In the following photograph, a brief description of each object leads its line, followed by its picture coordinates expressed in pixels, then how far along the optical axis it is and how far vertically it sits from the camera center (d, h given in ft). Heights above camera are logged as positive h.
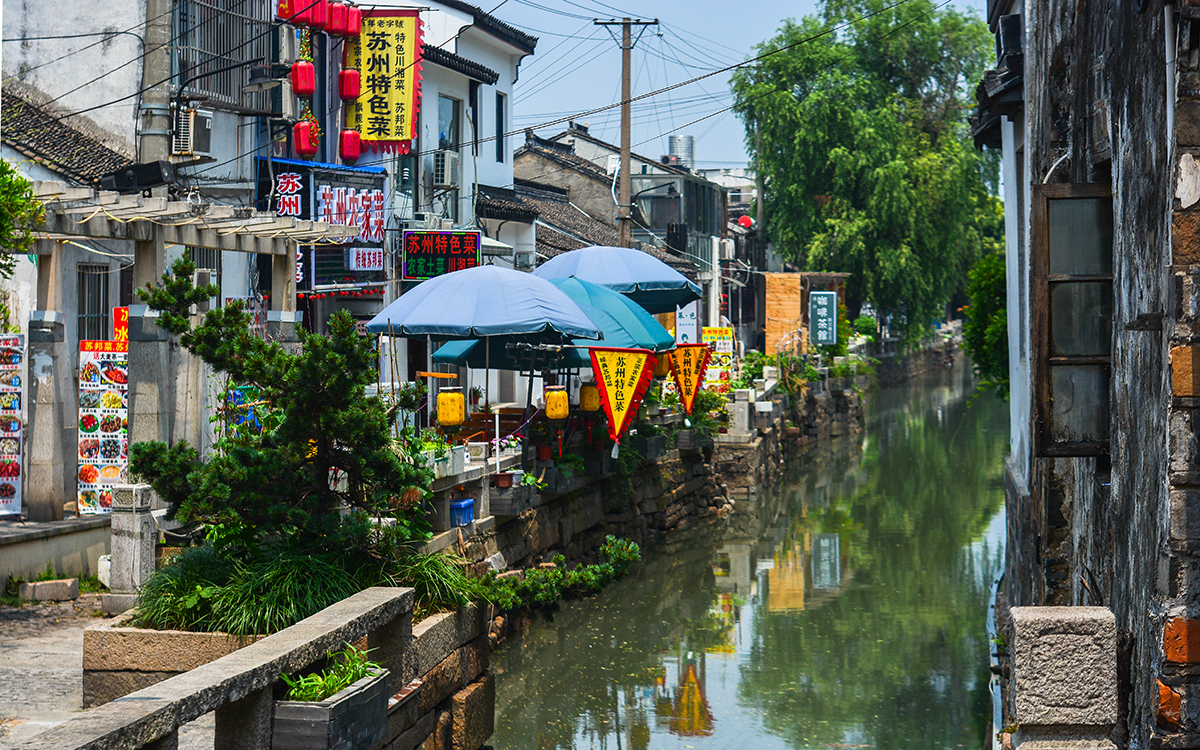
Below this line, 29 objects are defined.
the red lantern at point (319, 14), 58.70 +16.90
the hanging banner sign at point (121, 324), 41.50 +1.81
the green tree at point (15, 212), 29.01 +3.95
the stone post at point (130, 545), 31.17 -4.11
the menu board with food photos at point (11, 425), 38.50 -1.39
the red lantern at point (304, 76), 57.26 +13.61
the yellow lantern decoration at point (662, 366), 67.97 +0.57
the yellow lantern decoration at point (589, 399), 56.24 -0.98
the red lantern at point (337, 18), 61.00 +17.38
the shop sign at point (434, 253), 66.85 +6.56
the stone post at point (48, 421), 38.58 -1.29
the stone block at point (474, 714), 27.96 -7.61
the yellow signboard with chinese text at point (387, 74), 63.77 +15.35
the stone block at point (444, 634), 25.88 -5.53
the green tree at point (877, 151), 136.26 +24.58
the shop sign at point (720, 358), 86.33 +1.27
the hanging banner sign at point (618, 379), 53.01 -0.09
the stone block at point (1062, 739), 16.63 -4.80
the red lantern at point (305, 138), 59.00 +11.17
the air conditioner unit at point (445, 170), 75.38 +12.35
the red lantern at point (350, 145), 63.36 +11.65
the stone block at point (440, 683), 26.03 -6.47
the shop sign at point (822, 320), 123.75 +5.45
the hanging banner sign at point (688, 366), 67.21 +0.55
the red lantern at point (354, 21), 61.93 +17.47
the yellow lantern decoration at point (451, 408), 45.01 -1.08
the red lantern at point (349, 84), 63.62 +14.79
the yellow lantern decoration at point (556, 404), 52.19 -1.11
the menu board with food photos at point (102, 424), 38.42 -1.36
